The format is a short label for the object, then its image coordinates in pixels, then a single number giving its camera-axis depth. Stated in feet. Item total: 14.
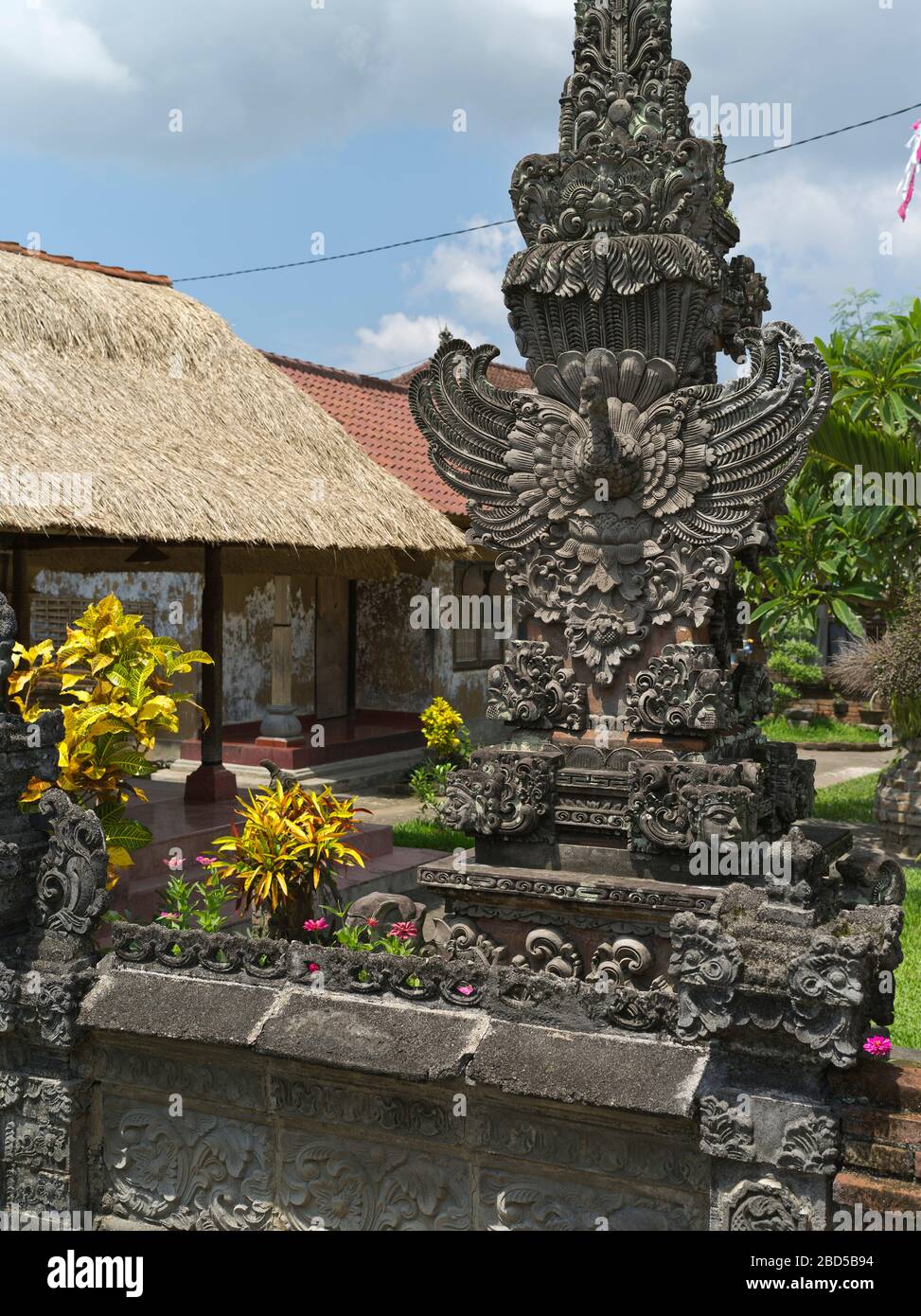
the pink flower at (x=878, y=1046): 11.65
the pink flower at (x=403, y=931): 16.40
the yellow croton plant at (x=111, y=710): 16.37
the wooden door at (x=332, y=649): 52.90
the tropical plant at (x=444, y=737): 47.37
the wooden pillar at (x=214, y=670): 33.73
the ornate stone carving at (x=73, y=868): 14.58
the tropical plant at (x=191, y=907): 17.24
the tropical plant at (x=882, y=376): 34.17
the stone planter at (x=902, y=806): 35.94
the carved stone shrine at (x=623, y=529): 17.13
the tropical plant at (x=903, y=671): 36.14
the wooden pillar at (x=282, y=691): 45.62
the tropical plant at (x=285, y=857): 17.52
